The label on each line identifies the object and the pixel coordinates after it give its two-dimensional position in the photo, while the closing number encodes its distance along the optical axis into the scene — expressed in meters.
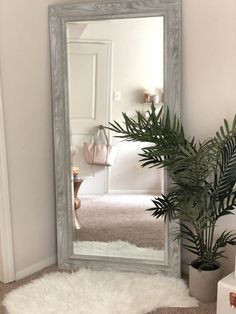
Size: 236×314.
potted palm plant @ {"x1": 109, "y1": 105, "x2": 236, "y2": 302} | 2.04
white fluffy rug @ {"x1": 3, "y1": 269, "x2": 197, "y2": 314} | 2.09
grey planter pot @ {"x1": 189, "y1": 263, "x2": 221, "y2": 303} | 2.15
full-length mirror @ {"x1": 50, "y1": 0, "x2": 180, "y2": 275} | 2.29
